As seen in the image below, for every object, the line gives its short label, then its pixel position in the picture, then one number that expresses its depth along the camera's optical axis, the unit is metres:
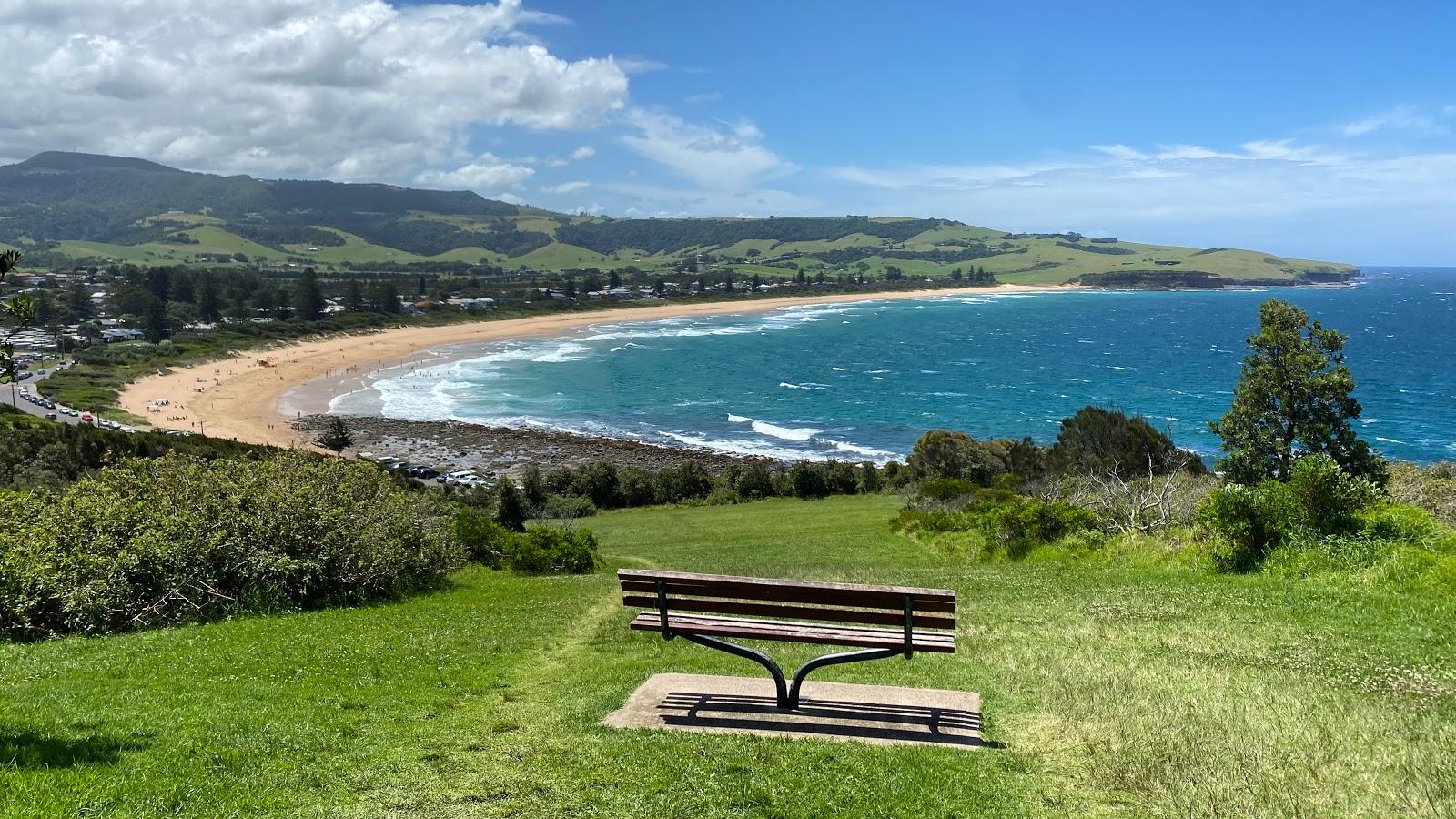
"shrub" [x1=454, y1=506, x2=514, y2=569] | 20.19
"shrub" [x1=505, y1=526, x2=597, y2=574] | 19.58
